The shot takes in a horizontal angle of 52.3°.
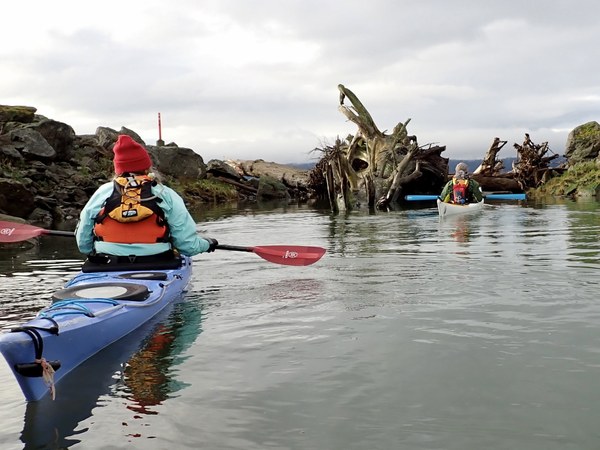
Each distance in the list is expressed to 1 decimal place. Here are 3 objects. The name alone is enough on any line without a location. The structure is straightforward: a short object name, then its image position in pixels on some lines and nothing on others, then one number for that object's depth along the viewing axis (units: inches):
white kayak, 704.4
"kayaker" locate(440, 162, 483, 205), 743.1
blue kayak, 148.9
